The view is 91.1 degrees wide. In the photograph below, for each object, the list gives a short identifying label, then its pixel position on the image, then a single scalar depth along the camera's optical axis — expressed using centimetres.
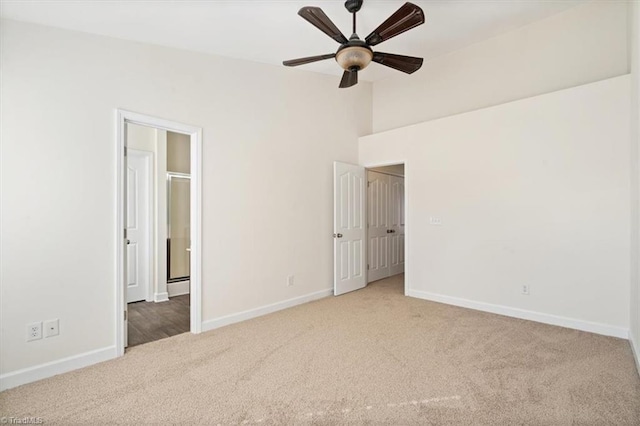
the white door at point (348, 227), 465
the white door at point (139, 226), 443
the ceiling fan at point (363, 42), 233
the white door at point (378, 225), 562
